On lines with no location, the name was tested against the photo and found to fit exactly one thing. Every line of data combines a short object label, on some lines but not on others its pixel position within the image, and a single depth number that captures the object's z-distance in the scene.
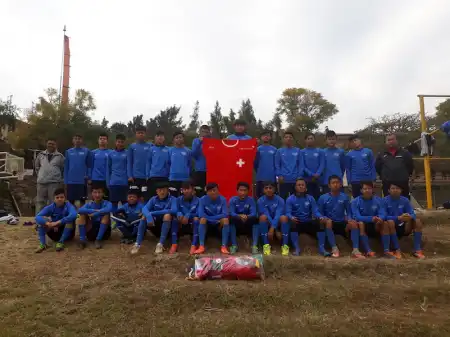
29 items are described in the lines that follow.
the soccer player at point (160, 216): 6.55
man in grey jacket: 7.78
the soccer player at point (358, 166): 7.64
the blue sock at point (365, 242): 6.59
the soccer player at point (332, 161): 7.66
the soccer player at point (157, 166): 7.59
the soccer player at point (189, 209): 6.64
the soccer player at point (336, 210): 6.69
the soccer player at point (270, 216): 6.62
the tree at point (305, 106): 47.71
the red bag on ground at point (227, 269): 5.48
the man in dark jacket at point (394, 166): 7.48
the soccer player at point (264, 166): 7.67
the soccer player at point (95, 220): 6.94
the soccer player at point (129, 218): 7.02
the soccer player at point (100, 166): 7.92
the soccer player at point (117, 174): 7.68
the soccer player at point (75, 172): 7.89
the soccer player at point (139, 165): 7.71
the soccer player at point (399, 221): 6.59
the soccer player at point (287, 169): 7.62
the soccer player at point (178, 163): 7.59
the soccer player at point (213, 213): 6.54
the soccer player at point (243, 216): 6.65
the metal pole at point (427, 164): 10.16
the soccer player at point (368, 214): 6.65
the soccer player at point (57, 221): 6.79
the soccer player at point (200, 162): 7.95
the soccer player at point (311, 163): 7.66
